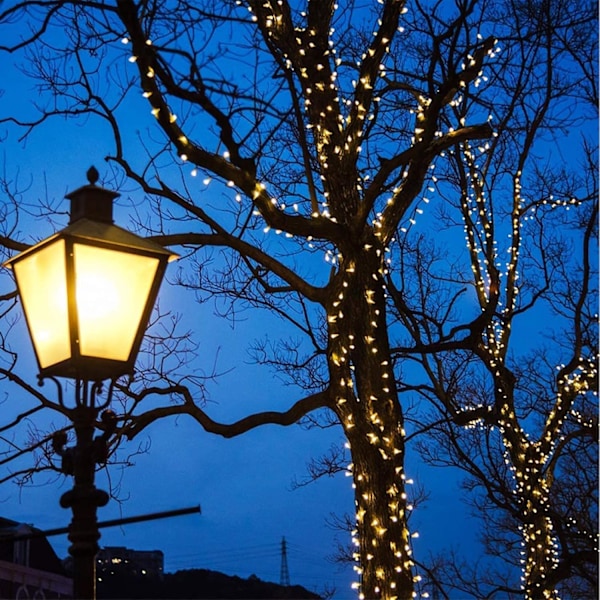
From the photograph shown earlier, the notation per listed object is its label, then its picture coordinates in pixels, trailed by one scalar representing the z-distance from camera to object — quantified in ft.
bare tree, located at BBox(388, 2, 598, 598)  21.83
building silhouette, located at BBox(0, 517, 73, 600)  67.67
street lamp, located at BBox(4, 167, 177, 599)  9.59
